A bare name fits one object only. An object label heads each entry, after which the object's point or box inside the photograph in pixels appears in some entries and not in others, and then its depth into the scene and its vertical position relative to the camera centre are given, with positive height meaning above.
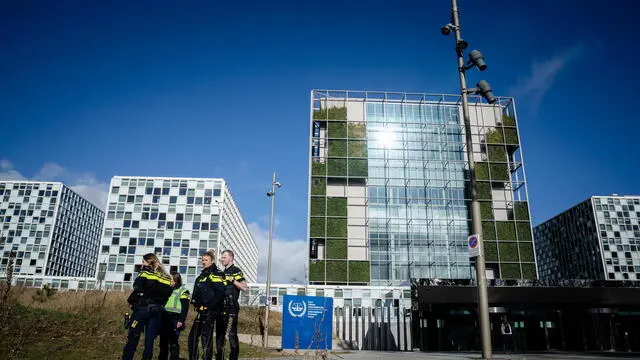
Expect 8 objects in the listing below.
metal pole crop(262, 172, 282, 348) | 24.12 +5.17
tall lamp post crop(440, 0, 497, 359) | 8.62 +4.51
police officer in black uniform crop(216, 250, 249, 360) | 7.73 -0.02
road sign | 9.04 +1.34
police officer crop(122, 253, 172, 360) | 7.39 +0.05
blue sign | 17.62 -0.52
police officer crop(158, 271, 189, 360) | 8.71 -0.33
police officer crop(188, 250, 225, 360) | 7.59 +0.12
